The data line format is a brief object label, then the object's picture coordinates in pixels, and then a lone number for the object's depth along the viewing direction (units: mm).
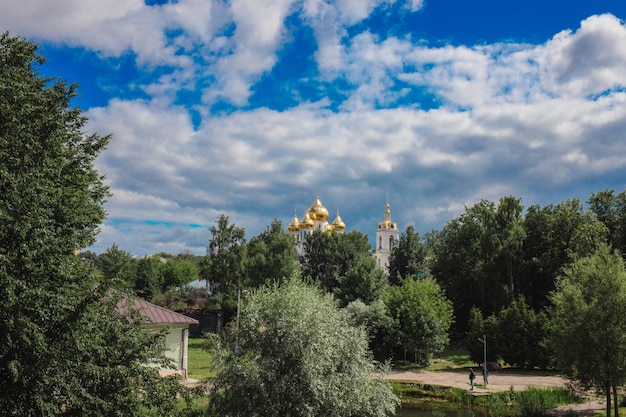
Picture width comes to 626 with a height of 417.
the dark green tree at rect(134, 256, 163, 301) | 64000
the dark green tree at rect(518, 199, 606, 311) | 43781
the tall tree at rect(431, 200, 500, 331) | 46969
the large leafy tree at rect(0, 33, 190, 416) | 11375
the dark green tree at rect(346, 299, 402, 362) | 39062
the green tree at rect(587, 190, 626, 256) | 46812
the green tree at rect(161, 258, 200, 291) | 87525
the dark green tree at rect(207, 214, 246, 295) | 54969
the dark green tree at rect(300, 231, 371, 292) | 58000
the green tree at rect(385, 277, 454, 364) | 38031
